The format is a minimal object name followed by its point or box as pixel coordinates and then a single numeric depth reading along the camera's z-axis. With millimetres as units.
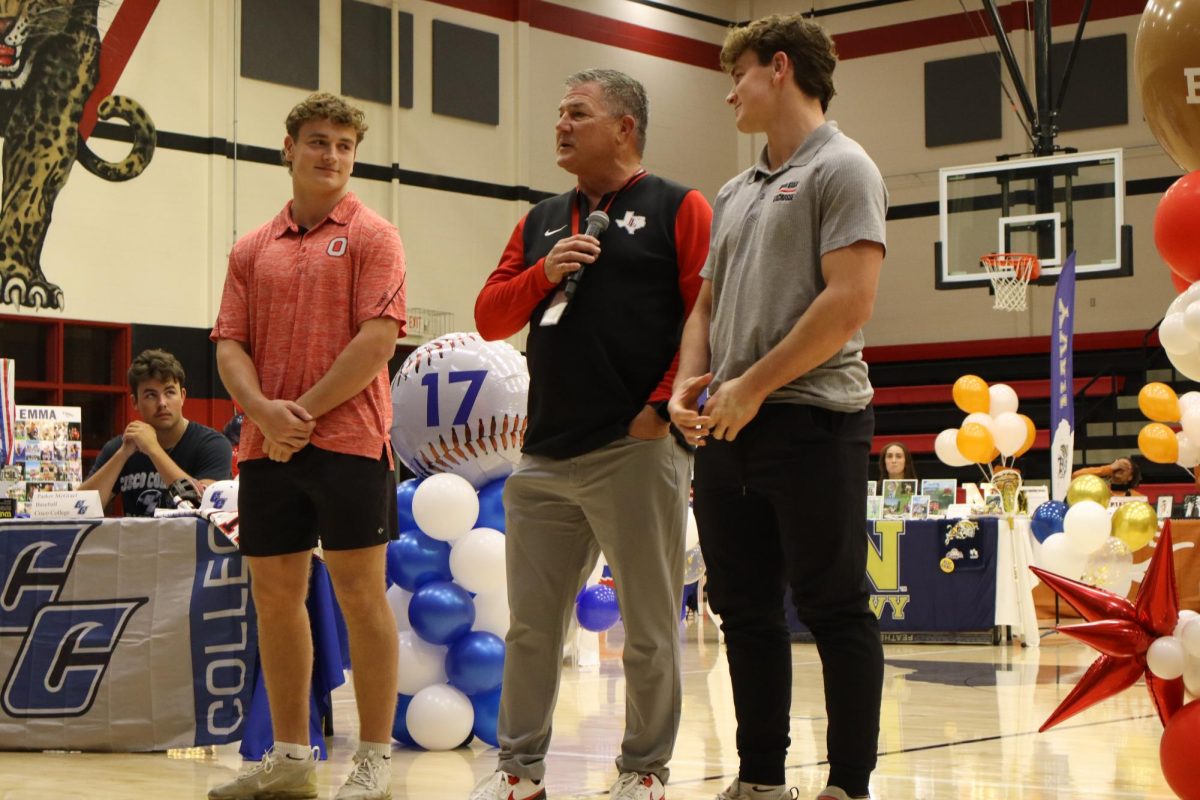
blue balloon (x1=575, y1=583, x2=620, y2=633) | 6477
